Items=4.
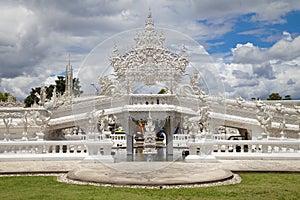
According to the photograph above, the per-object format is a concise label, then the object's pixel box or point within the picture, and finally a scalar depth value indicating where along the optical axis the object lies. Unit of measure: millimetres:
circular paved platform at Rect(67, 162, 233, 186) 10688
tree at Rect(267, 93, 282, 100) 56419
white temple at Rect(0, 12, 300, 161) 16656
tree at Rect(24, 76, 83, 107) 74644
